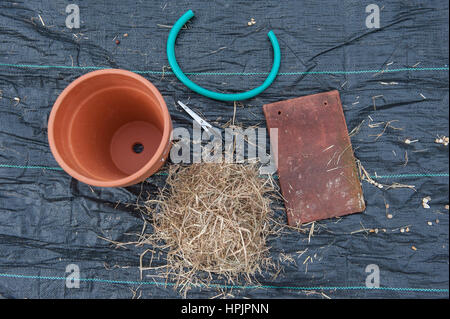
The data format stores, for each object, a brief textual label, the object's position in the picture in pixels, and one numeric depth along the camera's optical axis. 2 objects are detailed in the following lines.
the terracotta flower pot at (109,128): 1.09
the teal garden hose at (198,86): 1.44
